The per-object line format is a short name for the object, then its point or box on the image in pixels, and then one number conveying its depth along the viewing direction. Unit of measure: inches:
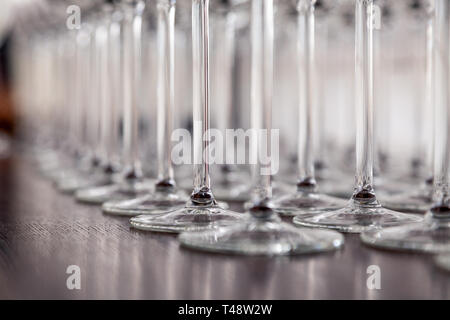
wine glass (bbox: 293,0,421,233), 26.1
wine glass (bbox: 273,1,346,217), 31.0
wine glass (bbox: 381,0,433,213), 32.5
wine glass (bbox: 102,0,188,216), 31.1
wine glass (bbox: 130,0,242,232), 25.7
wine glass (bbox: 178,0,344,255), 20.6
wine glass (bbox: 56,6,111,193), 46.3
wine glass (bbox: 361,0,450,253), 21.7
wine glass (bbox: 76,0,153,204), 37.5
